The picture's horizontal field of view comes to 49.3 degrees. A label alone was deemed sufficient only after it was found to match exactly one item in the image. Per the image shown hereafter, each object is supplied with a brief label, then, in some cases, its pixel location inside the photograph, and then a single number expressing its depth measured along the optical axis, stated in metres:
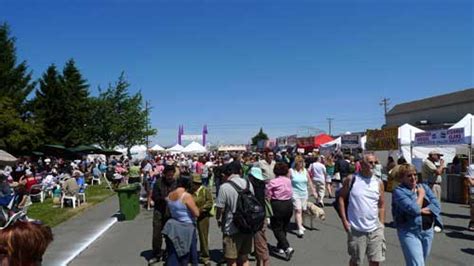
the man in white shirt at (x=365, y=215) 5.87
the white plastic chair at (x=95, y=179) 31.60
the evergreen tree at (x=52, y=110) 53.09
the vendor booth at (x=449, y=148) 17.98
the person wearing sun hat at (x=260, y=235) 7.40
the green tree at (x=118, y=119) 46.19
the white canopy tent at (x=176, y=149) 54.17
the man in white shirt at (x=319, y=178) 15.30
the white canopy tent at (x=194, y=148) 49.56
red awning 46.88
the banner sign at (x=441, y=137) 21.42
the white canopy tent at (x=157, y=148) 62.20
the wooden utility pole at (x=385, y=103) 83.14
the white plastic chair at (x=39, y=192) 19.68
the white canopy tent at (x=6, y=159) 21.93
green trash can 14.09
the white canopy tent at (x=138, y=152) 62.14
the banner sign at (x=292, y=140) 56.89
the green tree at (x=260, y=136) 159.45
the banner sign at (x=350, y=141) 37.47
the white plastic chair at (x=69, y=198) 17.92
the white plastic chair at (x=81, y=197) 19.31
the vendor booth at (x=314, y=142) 46.45
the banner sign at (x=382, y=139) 27.28
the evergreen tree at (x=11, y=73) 49.41
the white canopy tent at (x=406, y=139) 26.85
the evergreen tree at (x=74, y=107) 50.59
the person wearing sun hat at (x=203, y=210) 7.74
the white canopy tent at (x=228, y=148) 72.87
